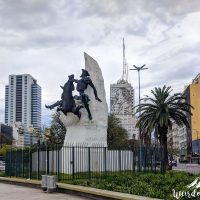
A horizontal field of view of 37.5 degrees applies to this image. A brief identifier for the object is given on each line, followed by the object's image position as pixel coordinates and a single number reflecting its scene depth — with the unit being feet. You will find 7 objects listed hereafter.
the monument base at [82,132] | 60.04
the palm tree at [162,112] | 96.17
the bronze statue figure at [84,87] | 59.97
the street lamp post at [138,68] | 132.73
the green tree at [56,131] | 125.47
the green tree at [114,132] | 137.71
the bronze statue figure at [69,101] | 59.62
